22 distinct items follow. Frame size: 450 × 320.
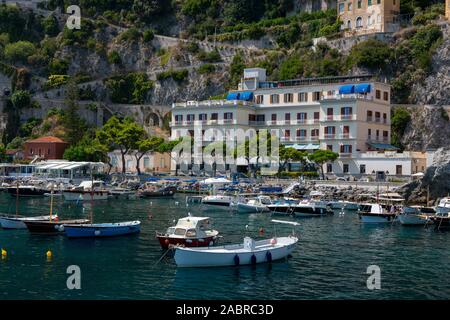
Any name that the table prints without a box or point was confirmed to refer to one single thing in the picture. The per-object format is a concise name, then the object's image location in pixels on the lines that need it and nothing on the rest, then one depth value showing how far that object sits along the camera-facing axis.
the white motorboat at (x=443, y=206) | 63.16
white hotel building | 95.38
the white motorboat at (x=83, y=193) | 82.50
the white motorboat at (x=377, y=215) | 61.06
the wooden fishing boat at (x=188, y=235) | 42.72
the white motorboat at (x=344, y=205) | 73.81
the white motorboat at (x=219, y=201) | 72.68
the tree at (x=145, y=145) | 102.75
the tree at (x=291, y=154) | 92.69
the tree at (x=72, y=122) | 122.19
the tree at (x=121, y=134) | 102.56
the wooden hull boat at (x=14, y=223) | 52.97
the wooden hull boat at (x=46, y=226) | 50.69
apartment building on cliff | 112.88
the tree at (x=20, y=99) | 130.88
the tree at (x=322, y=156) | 90.94
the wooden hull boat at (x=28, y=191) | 88.75
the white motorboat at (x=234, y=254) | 38.16
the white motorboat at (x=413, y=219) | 59.76
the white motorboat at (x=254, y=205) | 70.31
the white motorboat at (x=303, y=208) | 66.69
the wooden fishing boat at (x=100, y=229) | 48.39
